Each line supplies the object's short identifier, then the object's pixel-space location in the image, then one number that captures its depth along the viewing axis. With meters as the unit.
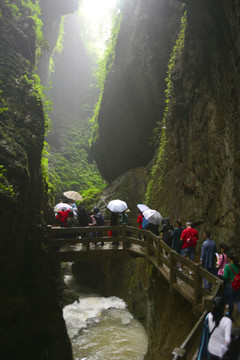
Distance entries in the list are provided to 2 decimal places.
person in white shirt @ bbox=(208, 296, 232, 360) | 4.63
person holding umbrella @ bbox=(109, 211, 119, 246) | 14.43
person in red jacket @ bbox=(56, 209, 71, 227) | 14.03
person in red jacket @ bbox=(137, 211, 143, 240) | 14.73
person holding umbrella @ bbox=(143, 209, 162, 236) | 12.35
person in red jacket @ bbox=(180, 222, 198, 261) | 10.16
